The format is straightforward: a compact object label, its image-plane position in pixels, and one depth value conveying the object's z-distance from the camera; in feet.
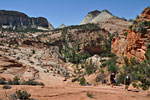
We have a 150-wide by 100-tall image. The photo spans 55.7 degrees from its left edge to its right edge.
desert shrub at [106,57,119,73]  58.49
